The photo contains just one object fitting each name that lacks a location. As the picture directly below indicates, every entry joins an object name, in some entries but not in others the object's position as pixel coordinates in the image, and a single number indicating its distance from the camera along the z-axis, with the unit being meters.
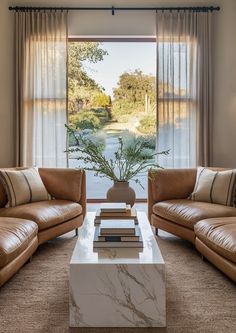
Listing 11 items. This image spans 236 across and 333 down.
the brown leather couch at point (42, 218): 2.53
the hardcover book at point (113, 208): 2.88
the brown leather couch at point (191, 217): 2.63
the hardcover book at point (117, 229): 2.34
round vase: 3.41
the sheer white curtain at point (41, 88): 4.81
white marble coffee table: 2.00
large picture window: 5.12
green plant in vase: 3.41
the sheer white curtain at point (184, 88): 4.86
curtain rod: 4.78
